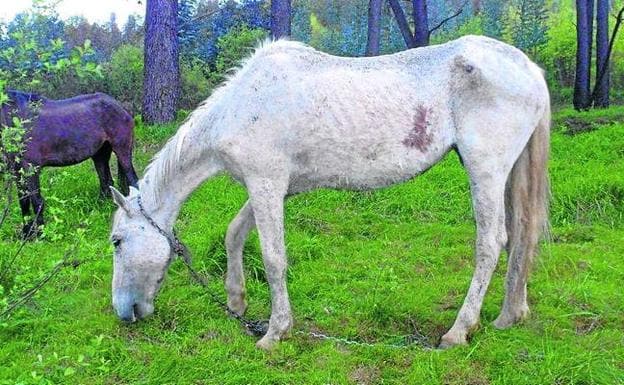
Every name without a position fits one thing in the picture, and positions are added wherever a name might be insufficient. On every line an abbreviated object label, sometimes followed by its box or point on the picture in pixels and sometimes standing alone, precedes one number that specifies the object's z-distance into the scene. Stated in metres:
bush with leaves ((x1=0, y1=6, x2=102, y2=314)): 2.94
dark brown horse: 6.09
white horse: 3.87
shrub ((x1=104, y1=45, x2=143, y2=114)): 14.73
